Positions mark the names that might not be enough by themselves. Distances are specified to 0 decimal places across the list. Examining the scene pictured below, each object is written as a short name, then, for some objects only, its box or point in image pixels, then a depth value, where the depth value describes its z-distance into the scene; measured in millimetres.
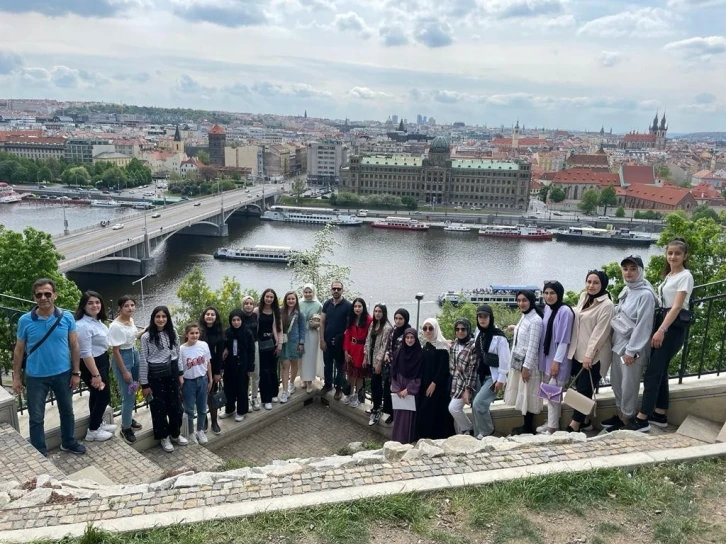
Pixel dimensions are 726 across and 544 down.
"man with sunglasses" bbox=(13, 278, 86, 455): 4090
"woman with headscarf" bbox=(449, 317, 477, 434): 4617
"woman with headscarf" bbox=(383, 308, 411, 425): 4930
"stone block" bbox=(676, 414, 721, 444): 3992
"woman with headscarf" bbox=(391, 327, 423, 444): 4906
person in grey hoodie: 4090
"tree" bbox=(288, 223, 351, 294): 15117
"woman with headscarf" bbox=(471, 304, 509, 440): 4500
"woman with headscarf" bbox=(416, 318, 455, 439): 4828
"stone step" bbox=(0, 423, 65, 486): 3707
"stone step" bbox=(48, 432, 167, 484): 4180
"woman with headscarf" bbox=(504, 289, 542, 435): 4434
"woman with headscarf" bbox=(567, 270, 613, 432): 4219
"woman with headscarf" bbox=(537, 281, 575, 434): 4309
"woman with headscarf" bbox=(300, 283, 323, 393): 5934
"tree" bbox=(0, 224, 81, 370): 14711
